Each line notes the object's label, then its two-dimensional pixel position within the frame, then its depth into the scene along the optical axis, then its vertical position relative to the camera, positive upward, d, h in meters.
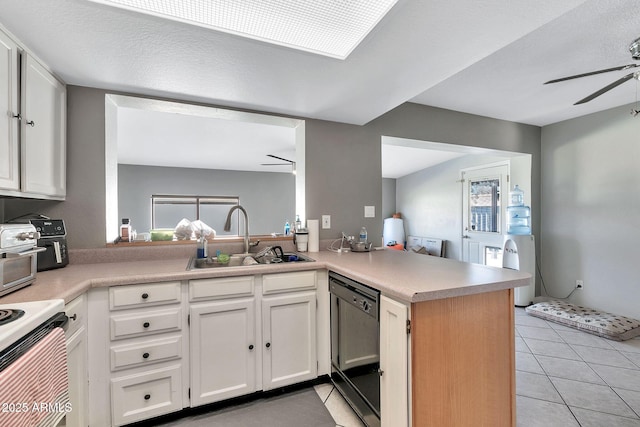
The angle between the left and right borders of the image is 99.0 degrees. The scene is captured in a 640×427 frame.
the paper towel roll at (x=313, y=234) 2.38 -0.19
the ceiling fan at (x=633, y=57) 1.60 +0.92
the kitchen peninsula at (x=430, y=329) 1.14 -0.53
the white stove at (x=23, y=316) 0.77 -0.33
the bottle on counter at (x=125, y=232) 2.04 -0.14
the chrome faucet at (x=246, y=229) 2.13 -0.13
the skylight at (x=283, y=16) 1.15 +0.88
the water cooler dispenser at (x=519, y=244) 3.35 -0.39
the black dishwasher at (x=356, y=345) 1.39 -0.78
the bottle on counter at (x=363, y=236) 2.47 -0.22
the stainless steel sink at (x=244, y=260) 1.95 -0.35
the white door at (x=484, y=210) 4.02 +0.03
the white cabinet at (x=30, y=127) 1.30 +0.47
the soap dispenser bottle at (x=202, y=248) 1.99 -0.26
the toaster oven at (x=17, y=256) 1.13 -0.19
